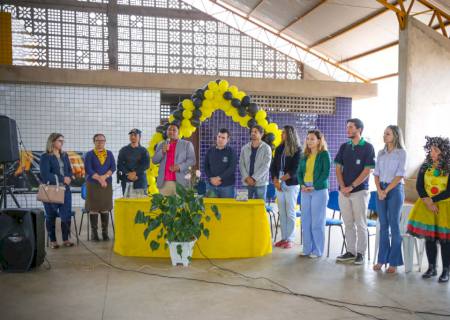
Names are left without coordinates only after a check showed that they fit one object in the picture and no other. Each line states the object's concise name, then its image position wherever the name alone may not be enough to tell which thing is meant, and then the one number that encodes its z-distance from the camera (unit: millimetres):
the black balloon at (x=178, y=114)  6707
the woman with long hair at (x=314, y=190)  4699
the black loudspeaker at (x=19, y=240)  4074
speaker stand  4423
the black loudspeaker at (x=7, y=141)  4129
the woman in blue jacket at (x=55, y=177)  5082
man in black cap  5793
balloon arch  6602
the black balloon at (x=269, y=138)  6673
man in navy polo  4371
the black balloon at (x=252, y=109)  6586
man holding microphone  5262
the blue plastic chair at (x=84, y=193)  5758
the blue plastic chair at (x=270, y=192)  6758
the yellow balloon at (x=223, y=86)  6594
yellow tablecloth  4652
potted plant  4223
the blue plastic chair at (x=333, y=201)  5495
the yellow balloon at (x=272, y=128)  6742
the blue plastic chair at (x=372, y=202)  5047
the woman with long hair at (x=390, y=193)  4070
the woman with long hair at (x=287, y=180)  5156
